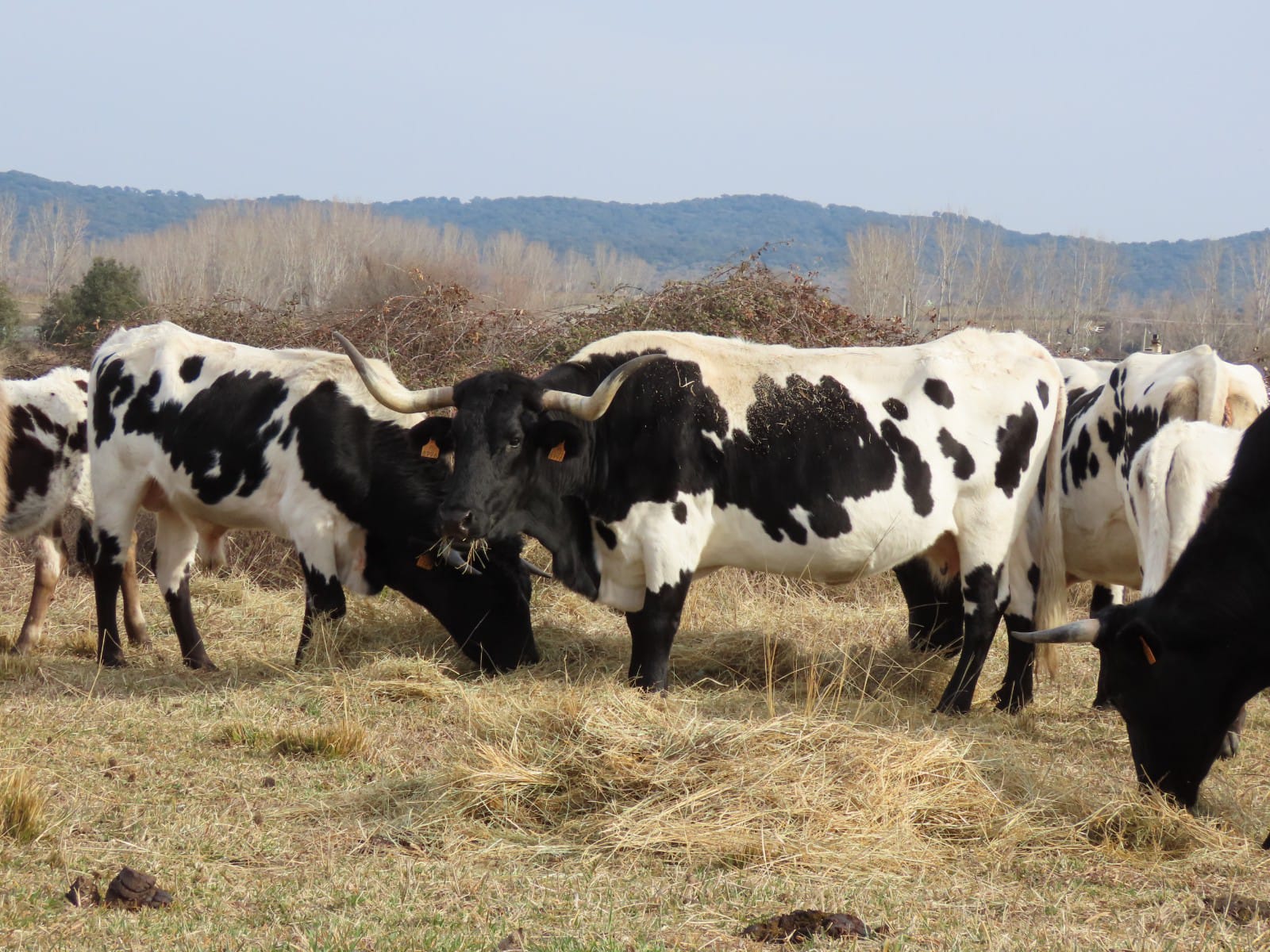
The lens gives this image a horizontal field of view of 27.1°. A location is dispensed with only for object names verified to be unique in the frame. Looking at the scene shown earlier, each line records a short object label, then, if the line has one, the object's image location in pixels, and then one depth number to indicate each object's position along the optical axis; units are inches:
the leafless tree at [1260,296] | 7751.0
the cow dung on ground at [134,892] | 330.6
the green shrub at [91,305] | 1808.6
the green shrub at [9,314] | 1782.8
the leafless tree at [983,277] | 7421.3
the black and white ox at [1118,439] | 601.6
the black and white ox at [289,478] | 638.5
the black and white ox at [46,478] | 706.8
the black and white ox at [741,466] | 572.1
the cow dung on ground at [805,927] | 318.3
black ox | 429.7
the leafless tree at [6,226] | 7121.1
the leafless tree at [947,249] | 7313.0
